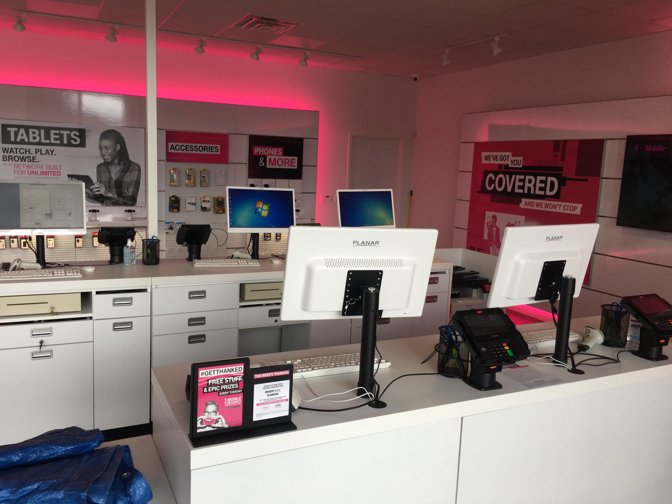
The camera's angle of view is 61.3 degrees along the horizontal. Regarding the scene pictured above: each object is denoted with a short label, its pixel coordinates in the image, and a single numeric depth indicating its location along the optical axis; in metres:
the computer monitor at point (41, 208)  3.74
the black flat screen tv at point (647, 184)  4.94
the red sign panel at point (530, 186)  5.71
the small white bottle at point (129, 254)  4.11
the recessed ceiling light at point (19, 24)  5.45
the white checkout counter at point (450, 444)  1.78
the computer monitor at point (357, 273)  2.06
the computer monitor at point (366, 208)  5.05
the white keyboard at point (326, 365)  2.30
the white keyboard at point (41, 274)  3.45
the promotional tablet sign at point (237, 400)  1.67
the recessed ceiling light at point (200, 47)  6.21
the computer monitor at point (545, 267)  2.51
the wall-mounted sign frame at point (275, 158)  6.91
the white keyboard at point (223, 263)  4.18
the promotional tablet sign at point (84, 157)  5.84
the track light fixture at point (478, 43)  5.61
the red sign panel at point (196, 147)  6.48
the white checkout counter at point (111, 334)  3.33
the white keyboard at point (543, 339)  2.80
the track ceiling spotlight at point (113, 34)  5.70
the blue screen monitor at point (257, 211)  4.49
